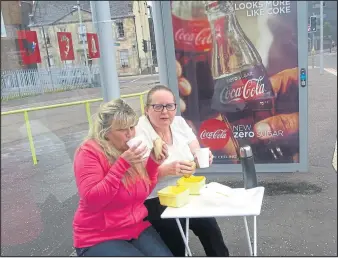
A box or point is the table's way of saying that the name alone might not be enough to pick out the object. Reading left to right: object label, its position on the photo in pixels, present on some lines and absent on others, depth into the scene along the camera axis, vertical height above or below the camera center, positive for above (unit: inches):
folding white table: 70.1 -30.8
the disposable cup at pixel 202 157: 79.6 -23.1
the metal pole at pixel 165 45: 127.2 +1.2
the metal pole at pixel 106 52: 83.0 +0.3
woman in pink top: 68.6 -24.2
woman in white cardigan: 86.3 -28.7
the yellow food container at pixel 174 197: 74.7 -29.0
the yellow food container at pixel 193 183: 81.0 -28.9
